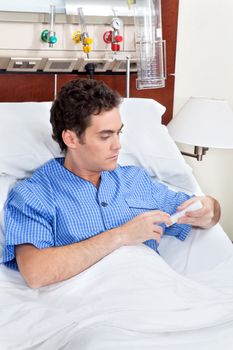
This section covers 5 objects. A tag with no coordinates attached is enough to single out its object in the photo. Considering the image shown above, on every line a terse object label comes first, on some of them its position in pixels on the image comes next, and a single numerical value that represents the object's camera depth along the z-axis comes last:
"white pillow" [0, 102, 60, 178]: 2.08
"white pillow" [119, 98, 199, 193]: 2.28
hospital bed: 1.32
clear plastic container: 2.61
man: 1.64
